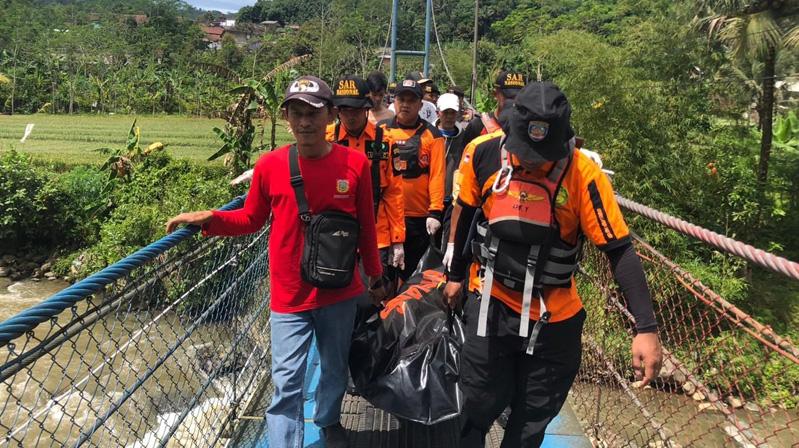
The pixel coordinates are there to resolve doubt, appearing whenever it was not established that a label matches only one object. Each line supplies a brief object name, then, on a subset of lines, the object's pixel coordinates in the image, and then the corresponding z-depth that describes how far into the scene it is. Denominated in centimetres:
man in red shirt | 219
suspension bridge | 159
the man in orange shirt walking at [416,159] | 350
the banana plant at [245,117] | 1077
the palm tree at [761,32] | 1150
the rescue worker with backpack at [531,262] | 179
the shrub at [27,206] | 1161
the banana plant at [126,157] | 1241
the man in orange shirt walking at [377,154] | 318
